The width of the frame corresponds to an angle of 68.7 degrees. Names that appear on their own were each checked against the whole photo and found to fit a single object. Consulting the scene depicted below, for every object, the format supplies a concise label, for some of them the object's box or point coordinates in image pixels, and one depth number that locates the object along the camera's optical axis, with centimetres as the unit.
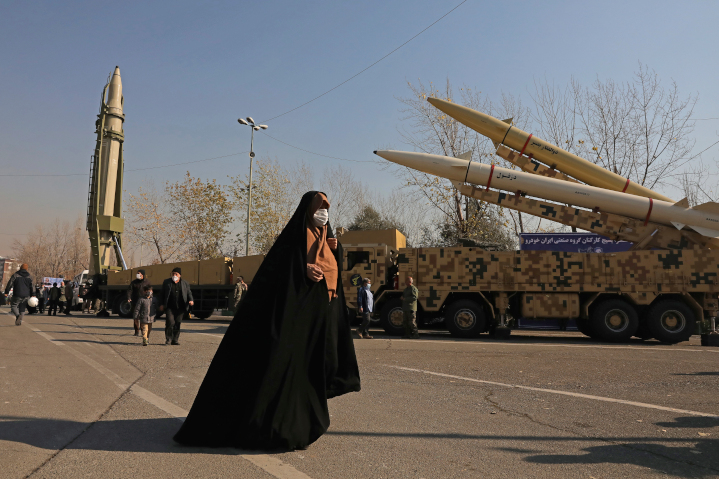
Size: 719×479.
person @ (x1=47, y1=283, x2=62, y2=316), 2272
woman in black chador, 355
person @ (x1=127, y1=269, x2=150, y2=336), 1291
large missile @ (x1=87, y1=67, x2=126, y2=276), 2630
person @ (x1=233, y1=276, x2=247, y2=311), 1819
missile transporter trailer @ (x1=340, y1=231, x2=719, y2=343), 1366
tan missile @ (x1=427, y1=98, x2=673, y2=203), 1653
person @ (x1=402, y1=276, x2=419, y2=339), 1368
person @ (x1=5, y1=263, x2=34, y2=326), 1480
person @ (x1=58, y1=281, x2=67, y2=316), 2328
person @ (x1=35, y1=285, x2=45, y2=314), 2547
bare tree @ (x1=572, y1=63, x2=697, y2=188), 2519
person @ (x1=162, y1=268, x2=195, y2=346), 1077
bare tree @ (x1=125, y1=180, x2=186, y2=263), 4062
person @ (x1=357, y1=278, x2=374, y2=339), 1329
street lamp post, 2927
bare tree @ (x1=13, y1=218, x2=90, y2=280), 7619
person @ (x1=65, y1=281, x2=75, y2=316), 2372
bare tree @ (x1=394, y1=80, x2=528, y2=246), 2641
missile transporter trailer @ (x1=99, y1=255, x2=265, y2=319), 2024
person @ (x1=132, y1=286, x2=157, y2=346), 1077
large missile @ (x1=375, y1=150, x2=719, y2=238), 1463
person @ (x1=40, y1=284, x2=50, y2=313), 2584
